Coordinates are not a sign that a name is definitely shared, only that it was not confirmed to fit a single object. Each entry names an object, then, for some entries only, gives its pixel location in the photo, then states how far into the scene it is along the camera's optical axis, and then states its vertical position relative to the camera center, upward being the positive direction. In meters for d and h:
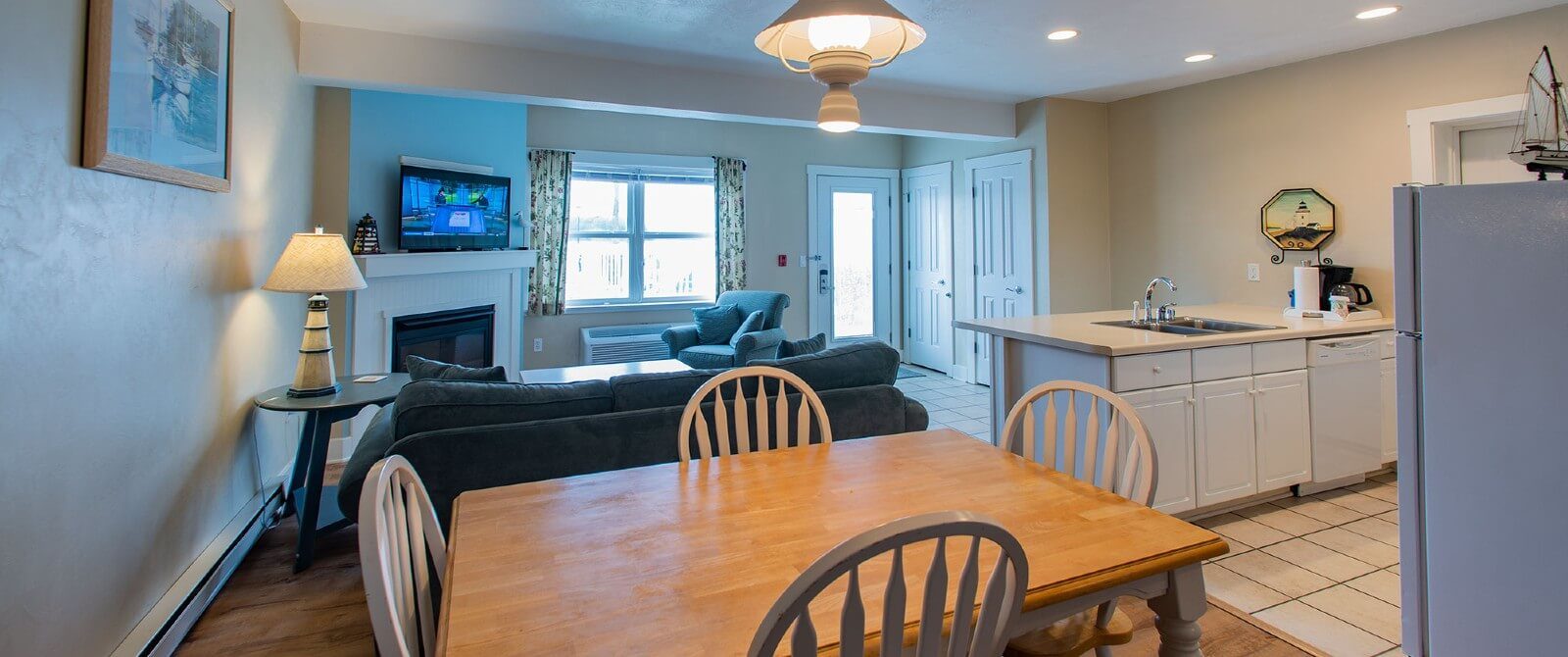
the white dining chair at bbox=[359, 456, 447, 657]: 0.91 -0.31
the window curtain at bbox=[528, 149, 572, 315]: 5.88 +1.03
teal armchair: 5.25 +0.05
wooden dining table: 1.00 -0.35
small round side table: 2.72 -0.37
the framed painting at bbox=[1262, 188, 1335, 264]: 4.12 +0.75
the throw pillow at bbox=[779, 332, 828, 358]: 3.24 +0.01
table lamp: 2.94 +0.27
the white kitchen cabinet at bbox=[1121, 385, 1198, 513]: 2.88 -0.38
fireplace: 4.23 +0.07
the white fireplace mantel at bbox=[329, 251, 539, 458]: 3.88 +0.34
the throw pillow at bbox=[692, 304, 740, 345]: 5.88 +0.20
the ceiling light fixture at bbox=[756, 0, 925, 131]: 1.50 +0.70
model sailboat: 1.85 +0.67
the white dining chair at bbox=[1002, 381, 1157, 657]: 1.42 -0.27
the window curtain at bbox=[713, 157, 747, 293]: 6.60 +1.21
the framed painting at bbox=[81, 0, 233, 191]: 1.79 +0.75
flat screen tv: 4.30 +0.89
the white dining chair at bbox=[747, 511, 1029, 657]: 0.81 -0.30
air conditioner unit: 6.02 +0.03
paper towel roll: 3.71 +0.30
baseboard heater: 2.06 -0.79
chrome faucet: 3.59 +0.18
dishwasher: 3.29 -0.29
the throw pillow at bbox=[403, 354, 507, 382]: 2.53 -0.09
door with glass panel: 7.12 +0.94
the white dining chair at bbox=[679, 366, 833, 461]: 1.90 -0.19
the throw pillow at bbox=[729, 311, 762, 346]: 5.61 +0.19
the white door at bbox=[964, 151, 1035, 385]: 5.47 +0.89
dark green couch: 2.14 -0.26
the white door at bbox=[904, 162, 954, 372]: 6.60 +0.79
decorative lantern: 3.89 +0.60
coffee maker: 3.87 +0.33
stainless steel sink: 3.52 +0.10
